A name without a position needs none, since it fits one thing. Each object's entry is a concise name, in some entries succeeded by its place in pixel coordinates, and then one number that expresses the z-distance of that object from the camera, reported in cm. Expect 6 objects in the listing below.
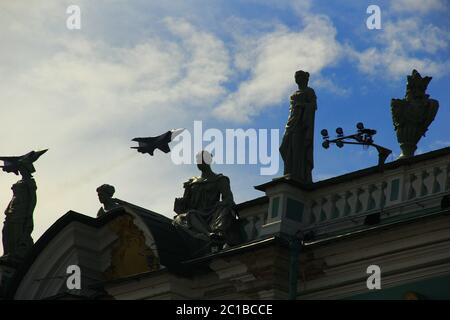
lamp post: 2472
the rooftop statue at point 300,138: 2492
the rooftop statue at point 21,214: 3073
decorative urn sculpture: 2383
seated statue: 2547
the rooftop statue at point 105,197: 2845
